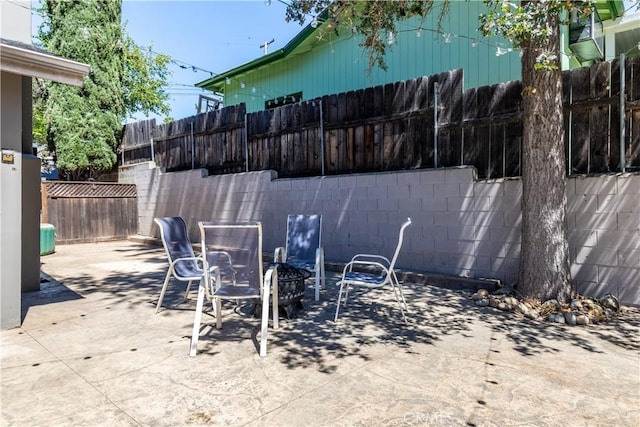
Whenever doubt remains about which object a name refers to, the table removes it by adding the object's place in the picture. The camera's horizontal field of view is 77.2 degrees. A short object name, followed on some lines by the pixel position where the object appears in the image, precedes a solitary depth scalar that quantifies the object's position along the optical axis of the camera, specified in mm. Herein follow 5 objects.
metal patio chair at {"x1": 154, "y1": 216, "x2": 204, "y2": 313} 4078
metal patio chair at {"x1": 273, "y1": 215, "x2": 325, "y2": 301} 5047
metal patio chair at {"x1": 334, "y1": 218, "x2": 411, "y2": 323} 3787
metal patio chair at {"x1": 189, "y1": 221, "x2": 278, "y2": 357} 3133
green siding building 7168
